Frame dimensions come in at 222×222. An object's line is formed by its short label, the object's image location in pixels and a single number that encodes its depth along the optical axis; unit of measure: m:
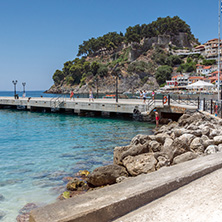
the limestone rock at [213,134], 10.83
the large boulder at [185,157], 7.18
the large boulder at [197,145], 8.73
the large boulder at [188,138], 9.59
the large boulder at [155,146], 9.08
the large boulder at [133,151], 8.91
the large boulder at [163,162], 7.48
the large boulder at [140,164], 7.63
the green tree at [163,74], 114.31
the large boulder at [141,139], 10.34
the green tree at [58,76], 163.50
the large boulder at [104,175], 7.62
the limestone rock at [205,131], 11.05
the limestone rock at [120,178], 7.18
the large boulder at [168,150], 7.91
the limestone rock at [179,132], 11.44
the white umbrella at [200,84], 24.51
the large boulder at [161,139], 10.12
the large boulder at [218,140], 9.34
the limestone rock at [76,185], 7.69
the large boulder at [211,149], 8.00
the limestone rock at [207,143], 9.15
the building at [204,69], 113.99
